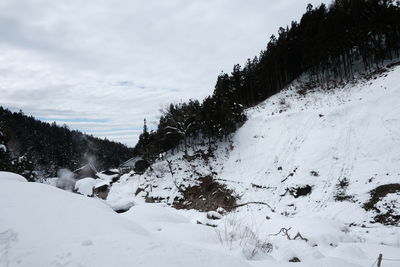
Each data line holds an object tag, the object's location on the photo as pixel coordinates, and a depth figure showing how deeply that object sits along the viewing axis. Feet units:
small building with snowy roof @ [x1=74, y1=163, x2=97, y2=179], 163.67
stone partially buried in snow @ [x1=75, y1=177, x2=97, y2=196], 114.32
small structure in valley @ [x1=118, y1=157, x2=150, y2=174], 104.56
